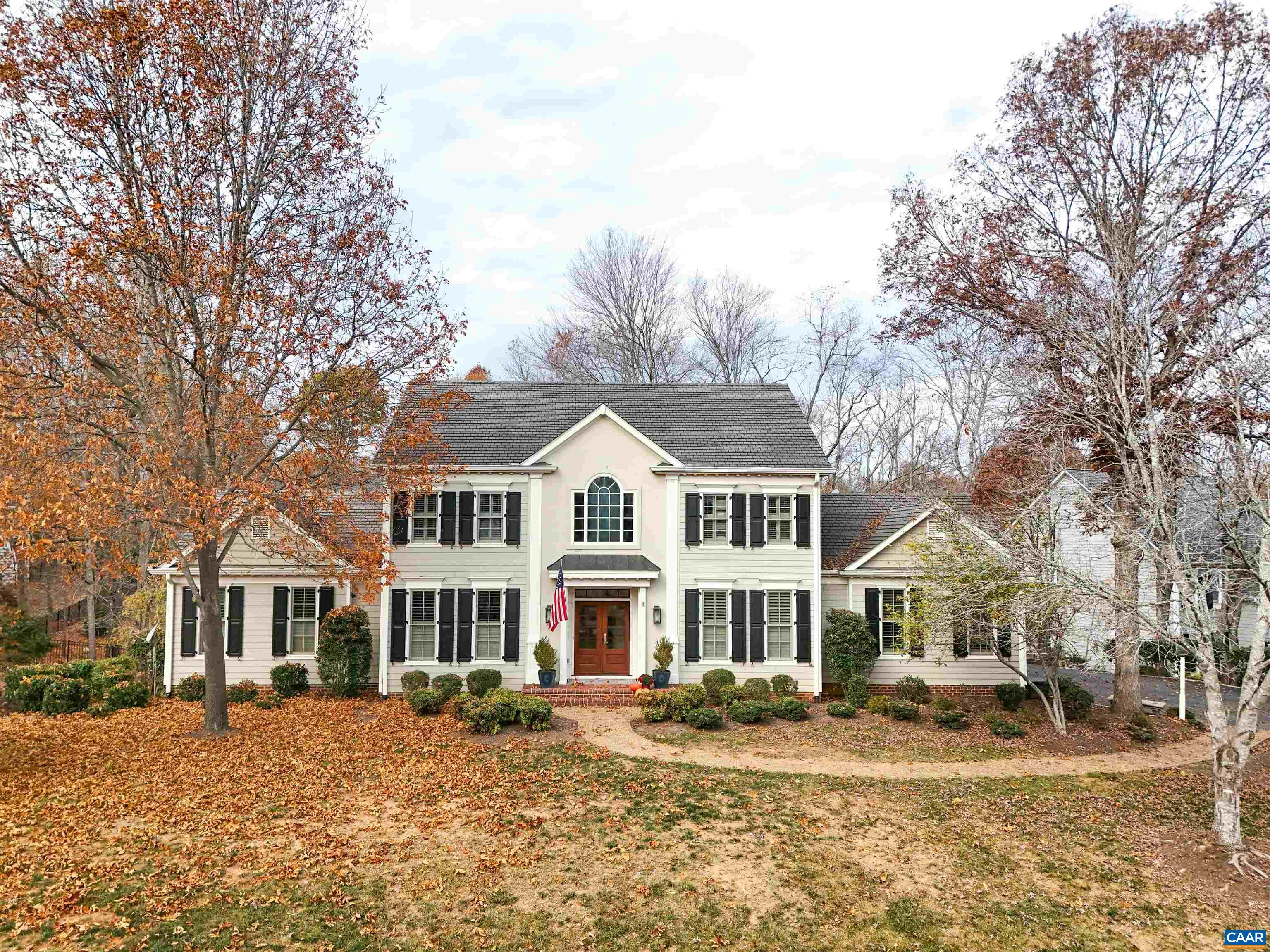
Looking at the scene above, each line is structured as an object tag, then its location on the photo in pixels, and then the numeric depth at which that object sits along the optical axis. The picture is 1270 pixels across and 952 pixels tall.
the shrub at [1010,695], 17.45
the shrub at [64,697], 15.66
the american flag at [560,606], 17.16
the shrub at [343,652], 17.83
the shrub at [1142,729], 14.88
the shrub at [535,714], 14.52
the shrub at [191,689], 17.52
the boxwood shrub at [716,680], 17.69
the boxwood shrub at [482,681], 17.48
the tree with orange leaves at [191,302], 12.00
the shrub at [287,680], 17.88
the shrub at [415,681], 17.81
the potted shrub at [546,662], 17.95
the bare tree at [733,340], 34.94
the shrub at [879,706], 16.63
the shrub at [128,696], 16.20
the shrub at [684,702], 15.61
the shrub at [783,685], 18.03
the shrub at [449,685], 17.03
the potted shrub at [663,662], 18.16
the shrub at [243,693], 17.28
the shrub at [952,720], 15.58
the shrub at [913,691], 17.97
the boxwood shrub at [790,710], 16.12
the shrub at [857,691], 17.41
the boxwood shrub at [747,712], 15.75
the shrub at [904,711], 16.12
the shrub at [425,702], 16.06
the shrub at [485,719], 14.43
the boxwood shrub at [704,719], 15.23
